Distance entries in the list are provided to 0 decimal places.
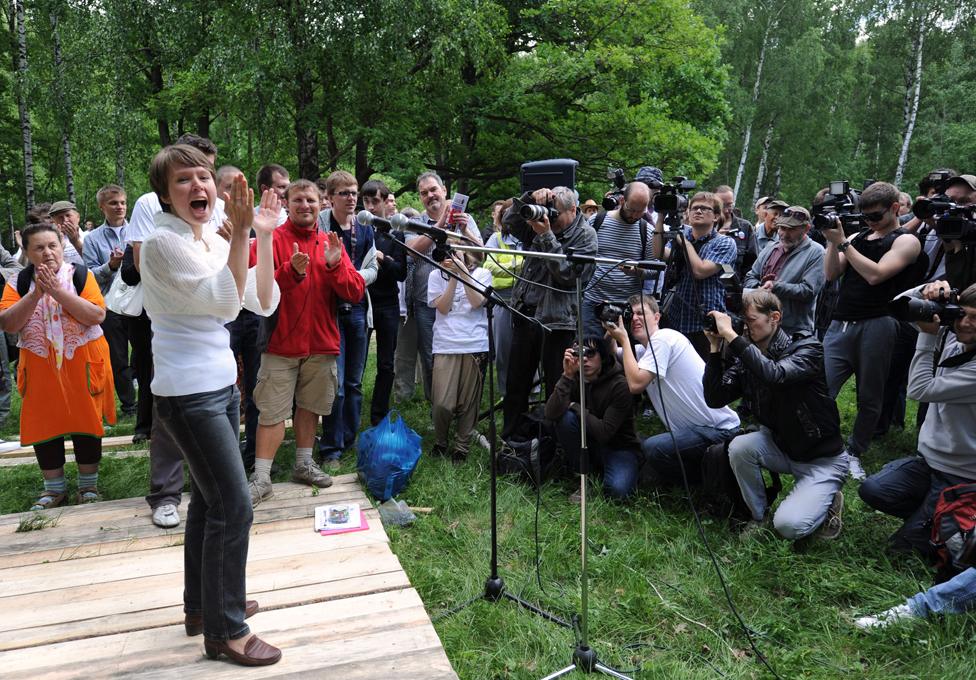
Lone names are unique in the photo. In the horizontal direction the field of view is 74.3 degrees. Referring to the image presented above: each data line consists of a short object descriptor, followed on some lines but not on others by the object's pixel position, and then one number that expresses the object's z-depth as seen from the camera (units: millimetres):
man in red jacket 3668
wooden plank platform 2252
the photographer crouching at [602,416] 3898
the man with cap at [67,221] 5254
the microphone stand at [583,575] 2217
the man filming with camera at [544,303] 4148
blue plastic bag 3791
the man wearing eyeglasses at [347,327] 4242
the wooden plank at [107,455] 4566
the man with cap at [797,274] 4578
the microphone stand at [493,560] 2557
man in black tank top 4039
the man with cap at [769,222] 6012
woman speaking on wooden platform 1983
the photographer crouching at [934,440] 2898
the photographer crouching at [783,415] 3223
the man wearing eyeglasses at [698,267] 4691
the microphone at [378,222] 2248
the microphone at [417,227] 2148
